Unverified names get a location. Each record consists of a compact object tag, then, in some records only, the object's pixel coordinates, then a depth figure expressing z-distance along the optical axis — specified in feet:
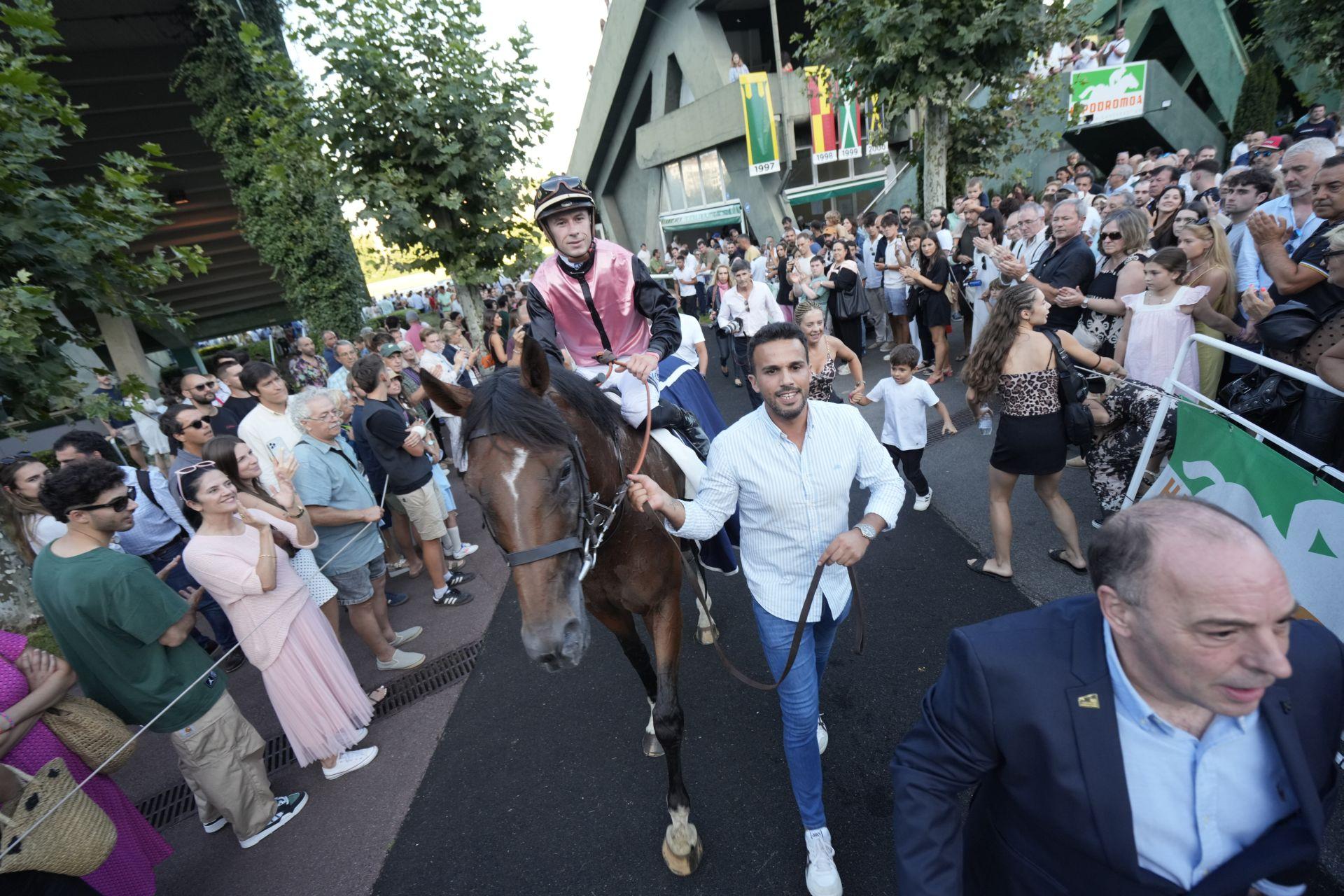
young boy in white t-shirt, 17.40
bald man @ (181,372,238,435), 21.16
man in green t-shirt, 8.96
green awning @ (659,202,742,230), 77.20
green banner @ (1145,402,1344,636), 7.38
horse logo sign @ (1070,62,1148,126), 48.19
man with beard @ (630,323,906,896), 7.80
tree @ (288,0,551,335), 19.43
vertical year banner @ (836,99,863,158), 61.41
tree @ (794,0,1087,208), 26.37
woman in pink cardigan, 10.51
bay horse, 7.17
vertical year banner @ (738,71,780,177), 63.55
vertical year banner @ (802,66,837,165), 62.03
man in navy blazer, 3.95
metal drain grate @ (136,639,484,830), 12.66
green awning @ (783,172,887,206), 72.38
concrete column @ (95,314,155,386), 43.47
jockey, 11.77
